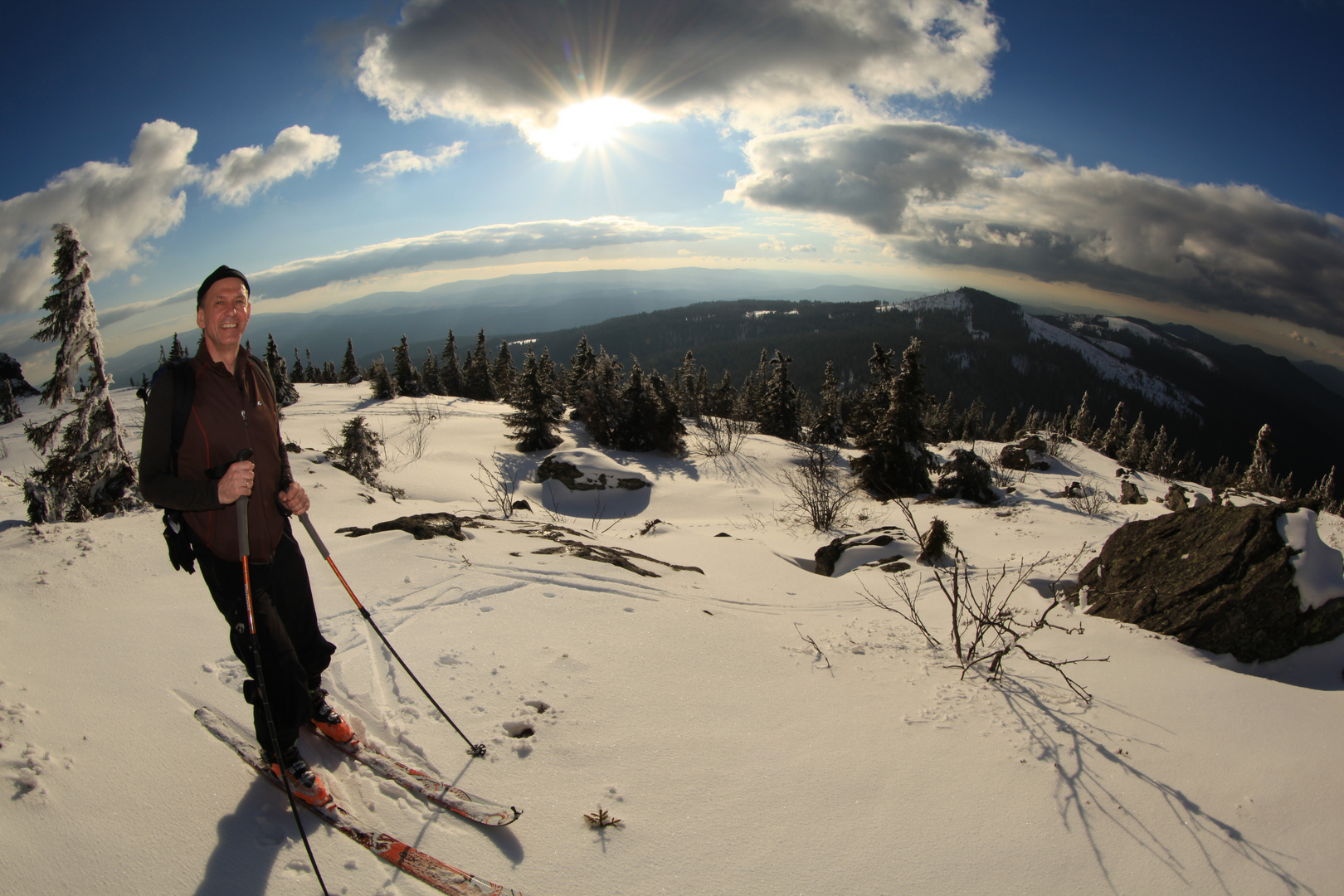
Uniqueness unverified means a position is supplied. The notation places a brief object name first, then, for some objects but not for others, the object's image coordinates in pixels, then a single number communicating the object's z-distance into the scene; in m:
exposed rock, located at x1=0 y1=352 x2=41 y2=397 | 35.75
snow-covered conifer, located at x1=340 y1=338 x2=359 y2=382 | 62.25
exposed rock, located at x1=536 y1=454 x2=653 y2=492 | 21.50
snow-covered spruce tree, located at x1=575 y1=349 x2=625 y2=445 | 29.77
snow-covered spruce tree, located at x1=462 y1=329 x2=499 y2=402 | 56.75
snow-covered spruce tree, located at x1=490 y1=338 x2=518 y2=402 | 54.01
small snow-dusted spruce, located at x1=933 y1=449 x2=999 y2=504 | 18.83
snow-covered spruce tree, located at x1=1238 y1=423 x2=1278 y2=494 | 34.25
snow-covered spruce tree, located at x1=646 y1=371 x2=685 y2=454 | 29.12
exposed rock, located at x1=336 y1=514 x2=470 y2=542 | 7.36
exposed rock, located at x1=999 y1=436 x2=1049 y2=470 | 27.94
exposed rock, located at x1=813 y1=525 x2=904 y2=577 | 10.08
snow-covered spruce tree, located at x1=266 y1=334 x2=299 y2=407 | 39.09
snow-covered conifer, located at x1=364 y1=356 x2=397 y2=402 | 44.50
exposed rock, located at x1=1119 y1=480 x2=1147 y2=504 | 18.94
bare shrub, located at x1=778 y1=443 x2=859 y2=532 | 14.51
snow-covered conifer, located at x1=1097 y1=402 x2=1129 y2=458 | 47.66
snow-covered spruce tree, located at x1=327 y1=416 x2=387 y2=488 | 17.39
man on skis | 2.49
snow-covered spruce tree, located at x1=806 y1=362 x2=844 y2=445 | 34.53
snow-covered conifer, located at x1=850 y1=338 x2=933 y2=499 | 20.97
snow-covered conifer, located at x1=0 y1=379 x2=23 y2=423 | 31.69
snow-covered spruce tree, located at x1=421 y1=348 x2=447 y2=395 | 59.34
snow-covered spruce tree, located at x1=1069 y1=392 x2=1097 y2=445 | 56.64
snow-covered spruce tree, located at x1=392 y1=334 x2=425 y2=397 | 51.83
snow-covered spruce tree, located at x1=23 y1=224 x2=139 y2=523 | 12.07
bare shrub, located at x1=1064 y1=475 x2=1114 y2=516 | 16.02
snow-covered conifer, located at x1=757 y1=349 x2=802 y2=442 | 38.84
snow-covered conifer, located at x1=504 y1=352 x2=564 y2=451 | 26.81
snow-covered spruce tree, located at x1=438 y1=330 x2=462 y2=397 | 57.06
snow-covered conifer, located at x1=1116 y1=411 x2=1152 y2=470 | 49.88
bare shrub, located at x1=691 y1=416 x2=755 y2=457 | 28.30
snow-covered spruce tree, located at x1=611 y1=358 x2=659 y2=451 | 29.19
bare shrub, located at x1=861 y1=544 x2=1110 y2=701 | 4.46
